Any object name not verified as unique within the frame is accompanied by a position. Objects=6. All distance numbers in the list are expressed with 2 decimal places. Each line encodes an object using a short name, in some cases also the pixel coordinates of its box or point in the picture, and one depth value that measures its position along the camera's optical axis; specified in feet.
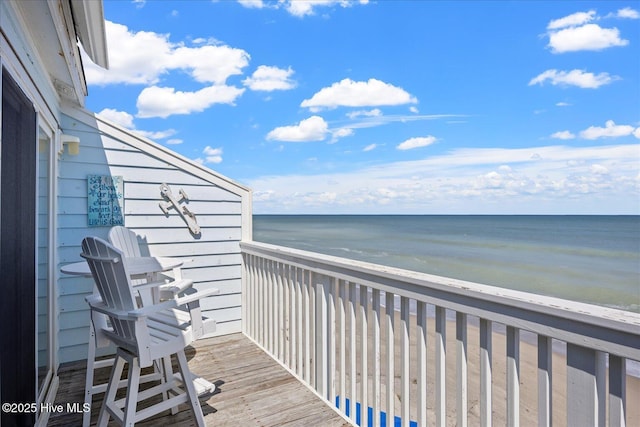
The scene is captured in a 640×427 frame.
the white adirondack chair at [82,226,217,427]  6.35
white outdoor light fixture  9.52
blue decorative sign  10.09
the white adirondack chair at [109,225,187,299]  9.01
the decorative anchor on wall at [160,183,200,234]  11.05
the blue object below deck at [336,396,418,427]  7.23
